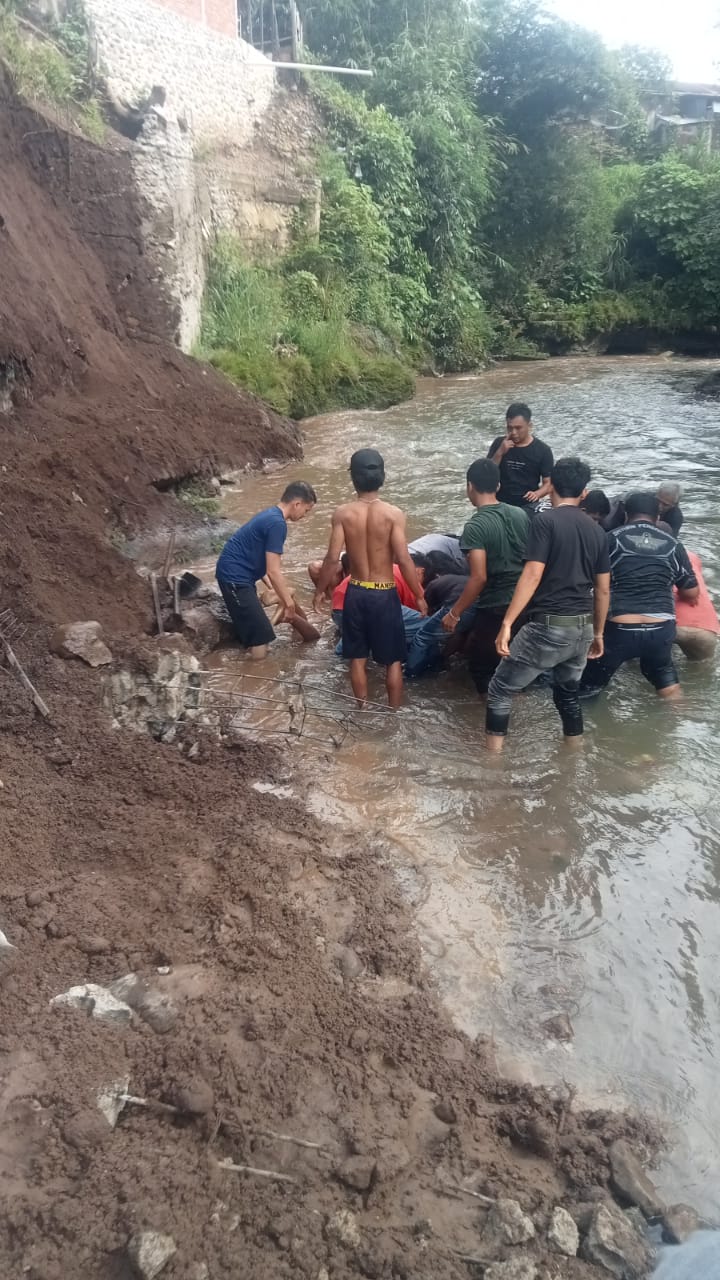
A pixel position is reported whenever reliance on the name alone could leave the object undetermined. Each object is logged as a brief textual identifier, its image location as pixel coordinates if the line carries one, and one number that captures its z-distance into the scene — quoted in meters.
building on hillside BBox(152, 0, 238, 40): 17.38
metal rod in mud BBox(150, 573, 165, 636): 6.78
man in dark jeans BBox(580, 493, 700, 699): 5.83
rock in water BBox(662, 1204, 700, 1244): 2.67
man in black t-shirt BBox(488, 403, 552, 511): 7.22
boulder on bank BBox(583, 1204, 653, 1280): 2.56
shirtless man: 5.52
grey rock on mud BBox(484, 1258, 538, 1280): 2.50
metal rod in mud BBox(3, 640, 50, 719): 4.87
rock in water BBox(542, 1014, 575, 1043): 3.44
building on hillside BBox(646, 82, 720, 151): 33.78
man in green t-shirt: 5.53
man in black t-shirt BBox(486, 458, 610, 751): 4.99
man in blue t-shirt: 6.31
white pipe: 19.89
